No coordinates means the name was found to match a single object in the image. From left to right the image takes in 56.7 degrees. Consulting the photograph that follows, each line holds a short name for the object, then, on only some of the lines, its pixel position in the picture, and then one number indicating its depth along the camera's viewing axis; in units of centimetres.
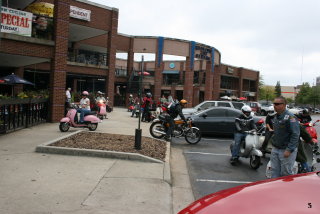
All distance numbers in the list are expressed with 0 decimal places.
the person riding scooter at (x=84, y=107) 1190
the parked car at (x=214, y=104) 1797
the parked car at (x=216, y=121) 1354
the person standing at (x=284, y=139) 489
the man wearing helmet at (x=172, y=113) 1112
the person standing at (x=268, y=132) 850
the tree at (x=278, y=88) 11588
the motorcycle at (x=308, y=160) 611
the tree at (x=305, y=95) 8801
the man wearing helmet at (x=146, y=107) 1795
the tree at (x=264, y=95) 10070
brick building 1350
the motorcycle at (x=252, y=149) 783
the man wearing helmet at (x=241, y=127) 827
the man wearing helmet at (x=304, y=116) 907
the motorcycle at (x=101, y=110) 1720
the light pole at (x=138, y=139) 833
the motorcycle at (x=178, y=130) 1157
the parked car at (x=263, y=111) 3662
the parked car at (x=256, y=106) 3349
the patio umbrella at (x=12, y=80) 1550
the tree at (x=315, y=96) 8495
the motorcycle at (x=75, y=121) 1139
